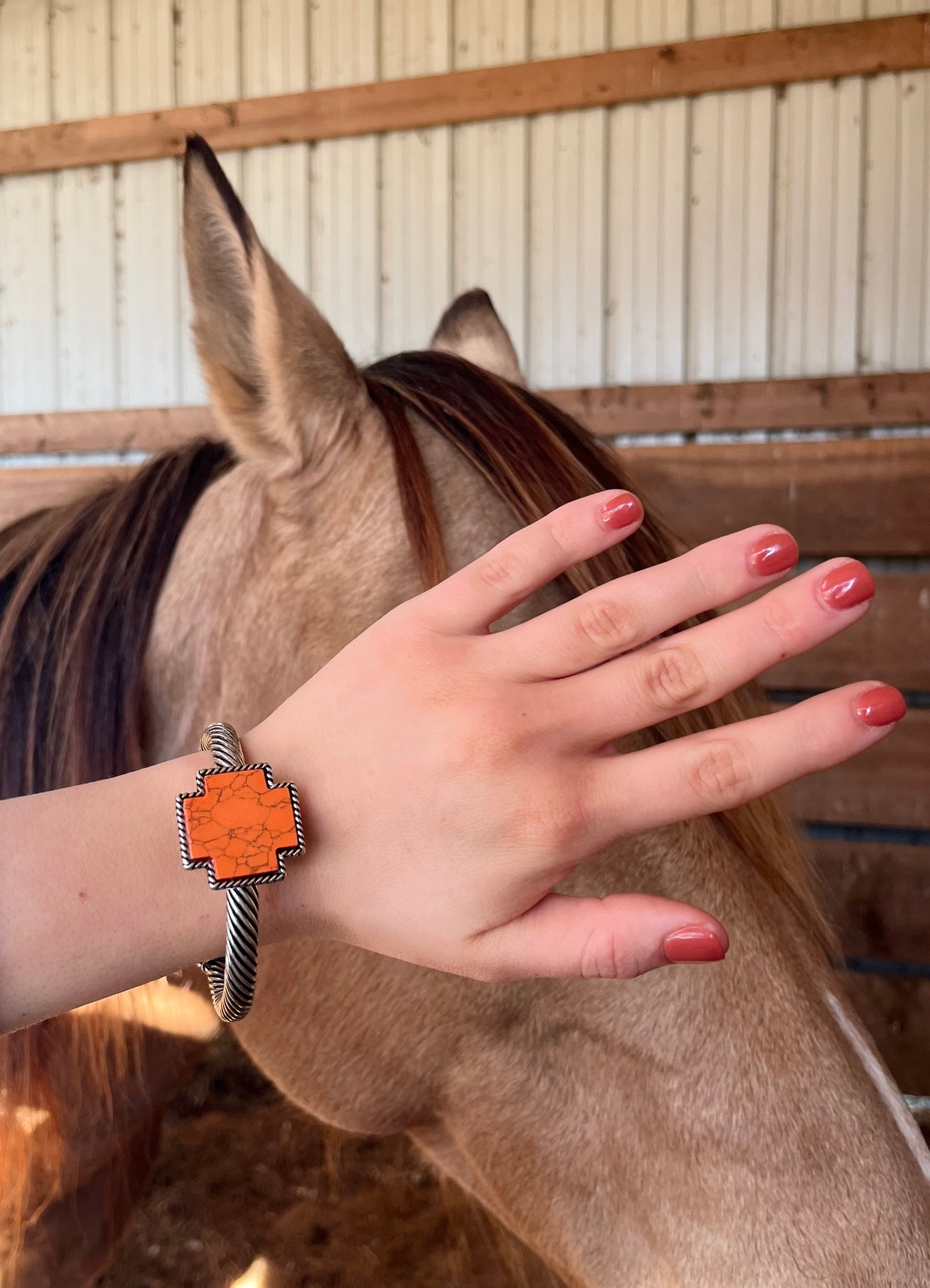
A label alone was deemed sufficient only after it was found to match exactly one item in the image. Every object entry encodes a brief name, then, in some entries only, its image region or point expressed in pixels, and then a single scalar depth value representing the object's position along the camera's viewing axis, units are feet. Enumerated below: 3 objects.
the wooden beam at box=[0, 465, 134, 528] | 9.08
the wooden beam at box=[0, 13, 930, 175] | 7.95
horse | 1.98
